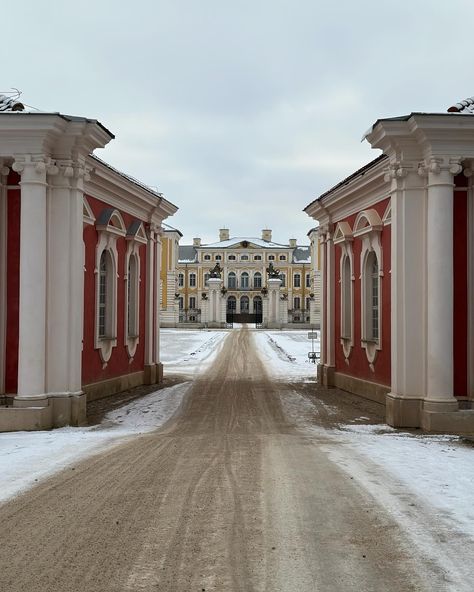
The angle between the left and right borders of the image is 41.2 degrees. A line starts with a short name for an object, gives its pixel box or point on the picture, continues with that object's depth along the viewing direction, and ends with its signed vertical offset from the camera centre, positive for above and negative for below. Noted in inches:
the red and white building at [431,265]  362.0 +28.7
